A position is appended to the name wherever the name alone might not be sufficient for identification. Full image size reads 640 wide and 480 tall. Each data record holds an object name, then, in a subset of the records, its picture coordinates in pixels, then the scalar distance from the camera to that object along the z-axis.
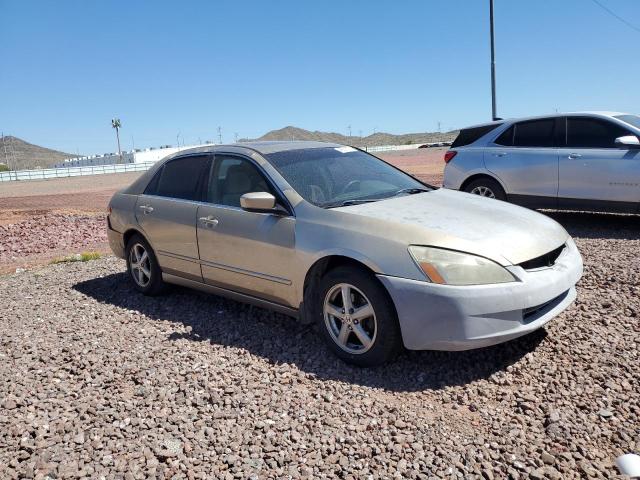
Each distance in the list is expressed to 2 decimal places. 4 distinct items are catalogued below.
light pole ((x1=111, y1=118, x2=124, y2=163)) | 129.20
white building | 108.00
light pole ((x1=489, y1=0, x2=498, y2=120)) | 17.61
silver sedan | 3.53
